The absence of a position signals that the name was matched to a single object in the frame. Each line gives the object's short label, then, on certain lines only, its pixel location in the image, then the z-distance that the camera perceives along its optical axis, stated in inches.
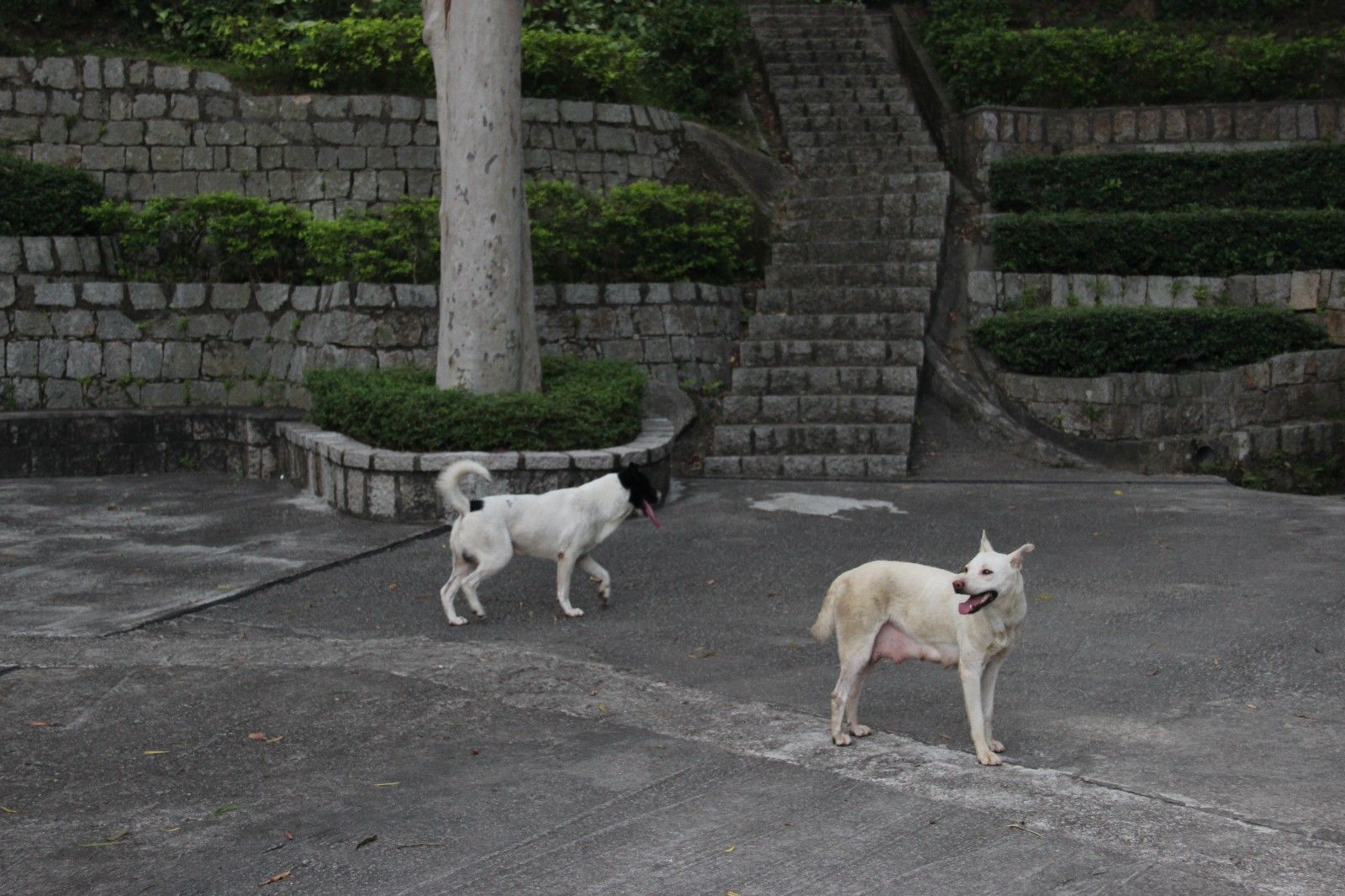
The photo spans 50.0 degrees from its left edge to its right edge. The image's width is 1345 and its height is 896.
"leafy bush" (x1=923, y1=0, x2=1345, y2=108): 618.8
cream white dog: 198.5
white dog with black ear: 293.1
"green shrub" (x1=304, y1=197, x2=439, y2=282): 512.4
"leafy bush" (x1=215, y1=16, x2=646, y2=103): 590.2
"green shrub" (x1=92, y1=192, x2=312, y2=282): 532.4
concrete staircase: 481.7
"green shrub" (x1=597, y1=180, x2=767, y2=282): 535.2
